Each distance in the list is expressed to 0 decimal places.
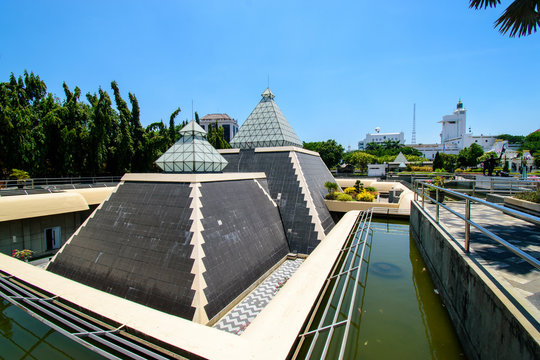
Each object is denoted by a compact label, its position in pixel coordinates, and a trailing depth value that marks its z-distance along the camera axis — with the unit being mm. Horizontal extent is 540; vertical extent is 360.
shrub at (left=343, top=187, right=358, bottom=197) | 23939
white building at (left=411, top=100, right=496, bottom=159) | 128250
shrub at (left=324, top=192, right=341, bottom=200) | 20650
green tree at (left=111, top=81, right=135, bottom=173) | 29439
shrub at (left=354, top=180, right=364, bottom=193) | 24111
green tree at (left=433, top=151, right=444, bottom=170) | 58219
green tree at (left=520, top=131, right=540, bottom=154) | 90244
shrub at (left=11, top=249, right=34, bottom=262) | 14594
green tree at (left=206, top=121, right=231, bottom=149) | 43906
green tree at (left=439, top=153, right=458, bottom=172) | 62284
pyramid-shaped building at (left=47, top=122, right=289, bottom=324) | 9047
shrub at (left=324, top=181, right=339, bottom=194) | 21156
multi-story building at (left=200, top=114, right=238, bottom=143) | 95438
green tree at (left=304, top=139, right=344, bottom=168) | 62419
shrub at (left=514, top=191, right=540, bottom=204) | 10189
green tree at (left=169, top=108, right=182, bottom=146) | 34719
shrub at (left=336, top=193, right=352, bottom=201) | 20152
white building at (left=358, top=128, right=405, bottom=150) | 160000
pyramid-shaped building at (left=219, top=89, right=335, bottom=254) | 15703
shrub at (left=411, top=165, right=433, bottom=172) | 57819
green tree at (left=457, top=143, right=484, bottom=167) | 63844
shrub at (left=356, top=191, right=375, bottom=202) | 21592
